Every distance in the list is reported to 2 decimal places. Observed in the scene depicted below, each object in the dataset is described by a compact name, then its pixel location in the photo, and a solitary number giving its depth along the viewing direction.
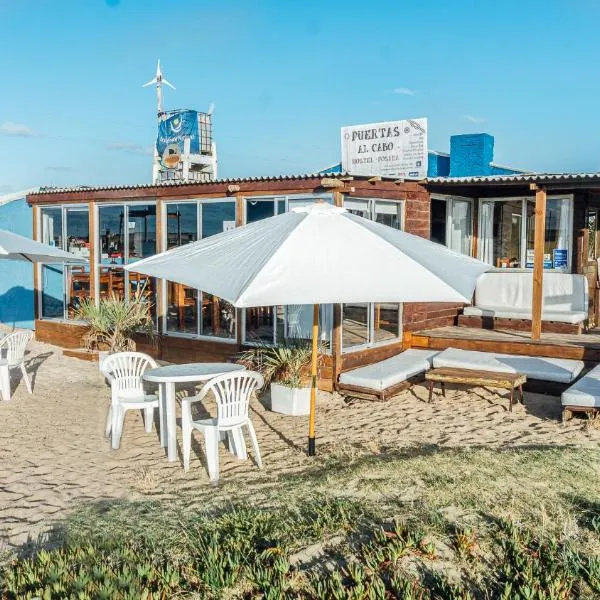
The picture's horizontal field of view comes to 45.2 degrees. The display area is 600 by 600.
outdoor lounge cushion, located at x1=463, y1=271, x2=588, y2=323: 11.54
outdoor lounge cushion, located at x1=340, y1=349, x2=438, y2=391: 8.93
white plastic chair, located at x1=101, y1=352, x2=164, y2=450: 7.04
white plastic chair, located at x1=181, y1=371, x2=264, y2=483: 6.05
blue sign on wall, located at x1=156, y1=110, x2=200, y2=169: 18.48
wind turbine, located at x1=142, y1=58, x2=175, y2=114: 23.19
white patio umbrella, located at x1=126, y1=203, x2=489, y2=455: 5.14
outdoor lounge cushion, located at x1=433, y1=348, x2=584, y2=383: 8.91
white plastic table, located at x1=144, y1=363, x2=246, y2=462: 6.51
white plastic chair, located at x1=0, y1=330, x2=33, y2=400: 9.08
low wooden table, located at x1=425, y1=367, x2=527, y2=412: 8.40
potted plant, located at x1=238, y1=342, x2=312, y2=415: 8.59
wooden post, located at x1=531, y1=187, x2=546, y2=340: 10.27
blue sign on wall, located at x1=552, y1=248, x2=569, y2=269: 12.28
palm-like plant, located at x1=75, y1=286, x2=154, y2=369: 11.78
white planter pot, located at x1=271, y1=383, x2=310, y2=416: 8.57
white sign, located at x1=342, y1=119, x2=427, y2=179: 12.29
